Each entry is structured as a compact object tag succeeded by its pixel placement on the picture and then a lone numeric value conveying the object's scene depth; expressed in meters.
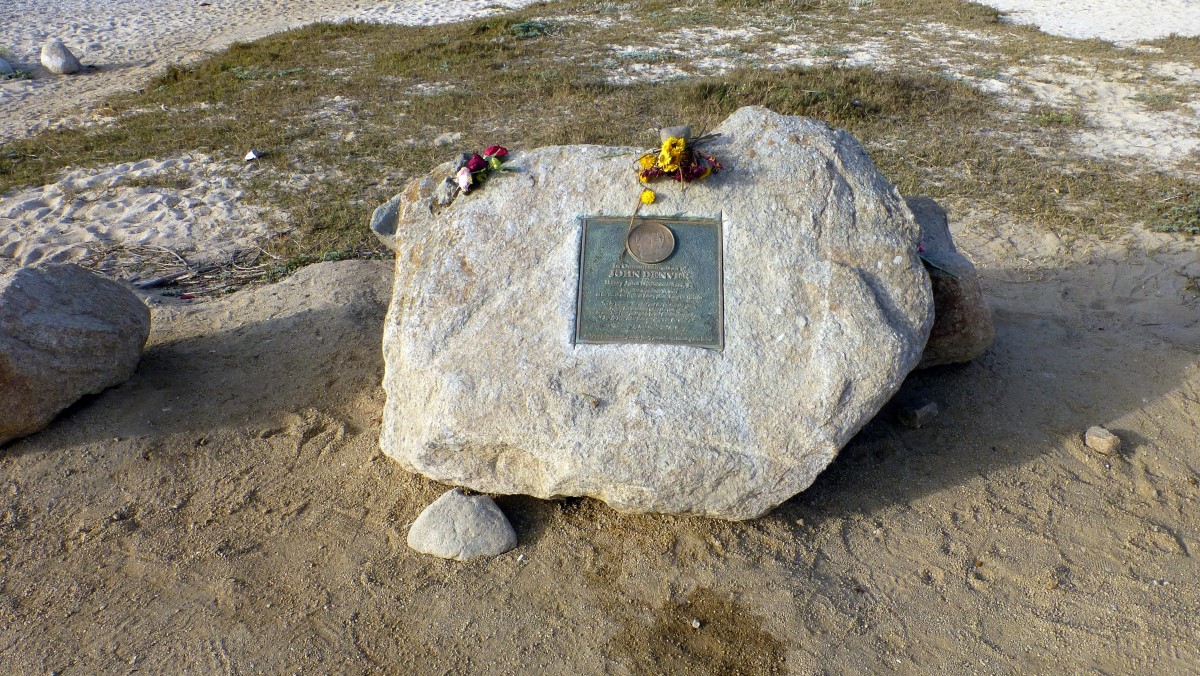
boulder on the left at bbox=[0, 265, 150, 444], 3.66
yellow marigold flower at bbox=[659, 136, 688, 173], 3.49
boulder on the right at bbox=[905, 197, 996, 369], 3.96
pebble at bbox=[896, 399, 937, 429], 3.90
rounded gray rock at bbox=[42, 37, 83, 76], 11.16
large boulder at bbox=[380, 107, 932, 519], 3.08
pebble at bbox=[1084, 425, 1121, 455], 3.70
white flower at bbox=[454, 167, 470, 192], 3.66
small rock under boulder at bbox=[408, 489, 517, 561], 3.22
